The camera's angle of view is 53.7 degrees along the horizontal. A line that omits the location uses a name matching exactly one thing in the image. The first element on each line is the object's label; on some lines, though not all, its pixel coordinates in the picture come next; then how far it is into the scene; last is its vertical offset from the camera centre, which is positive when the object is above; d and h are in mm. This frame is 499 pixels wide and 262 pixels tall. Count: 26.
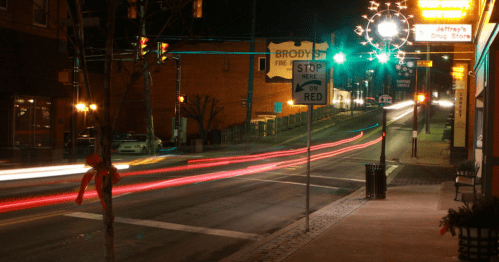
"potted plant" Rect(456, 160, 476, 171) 15266 -1356
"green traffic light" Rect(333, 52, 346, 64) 30747 +4028
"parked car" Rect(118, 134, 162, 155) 33750 -2020
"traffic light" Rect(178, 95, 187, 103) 31545 +1251
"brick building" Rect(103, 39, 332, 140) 53344 +3584
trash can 14609 -1831
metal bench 13581 -1587
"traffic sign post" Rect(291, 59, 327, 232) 9703 +732
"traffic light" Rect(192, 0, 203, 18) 14992 +3475
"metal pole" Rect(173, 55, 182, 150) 31033 +0
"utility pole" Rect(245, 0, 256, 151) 37397 +2220
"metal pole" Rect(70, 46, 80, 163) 22541 +170
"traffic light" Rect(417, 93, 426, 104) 32531 +1647
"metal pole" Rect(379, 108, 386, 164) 22031 -951
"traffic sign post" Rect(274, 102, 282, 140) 41281 +1039
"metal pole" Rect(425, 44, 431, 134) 43825 +1565
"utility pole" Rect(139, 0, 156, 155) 30448 -95
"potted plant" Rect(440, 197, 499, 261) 6691 -1459
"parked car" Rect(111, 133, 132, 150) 34953 -1630
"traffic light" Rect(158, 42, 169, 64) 21192 +3183
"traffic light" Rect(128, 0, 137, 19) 13043 +2807
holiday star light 17094 +3312
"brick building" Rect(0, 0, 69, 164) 24219 +1660
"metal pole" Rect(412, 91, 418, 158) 31367 -1220
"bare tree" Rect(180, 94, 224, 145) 45653 +926
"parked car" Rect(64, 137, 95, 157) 33750 -2152
